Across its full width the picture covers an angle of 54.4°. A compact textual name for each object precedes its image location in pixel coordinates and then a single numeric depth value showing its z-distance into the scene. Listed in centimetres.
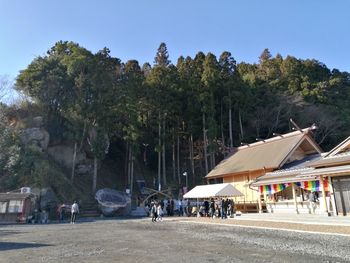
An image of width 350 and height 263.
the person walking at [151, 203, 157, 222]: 2150
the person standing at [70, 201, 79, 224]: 2208
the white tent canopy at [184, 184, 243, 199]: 2253
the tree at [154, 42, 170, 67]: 4506
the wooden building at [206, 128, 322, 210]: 2456
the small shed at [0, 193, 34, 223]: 2367
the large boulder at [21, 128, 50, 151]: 3178
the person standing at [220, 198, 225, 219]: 2212
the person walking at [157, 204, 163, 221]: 2256
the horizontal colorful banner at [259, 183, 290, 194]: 2078
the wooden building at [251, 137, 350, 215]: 1648
